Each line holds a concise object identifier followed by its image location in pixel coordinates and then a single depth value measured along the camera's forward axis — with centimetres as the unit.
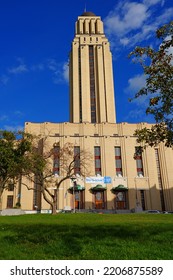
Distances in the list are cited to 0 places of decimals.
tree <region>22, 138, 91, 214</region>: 3051
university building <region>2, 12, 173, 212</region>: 5252
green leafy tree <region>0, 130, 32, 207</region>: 2872
